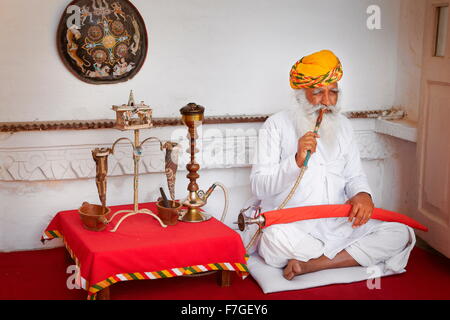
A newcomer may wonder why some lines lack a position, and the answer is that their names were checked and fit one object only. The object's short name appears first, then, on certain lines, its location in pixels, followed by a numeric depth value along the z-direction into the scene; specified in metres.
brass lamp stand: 3.16
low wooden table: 2.93
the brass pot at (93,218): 3.15
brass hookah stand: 3.27
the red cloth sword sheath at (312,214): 3.36
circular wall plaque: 3.64
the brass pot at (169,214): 3.25
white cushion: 3.28
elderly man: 3.43
